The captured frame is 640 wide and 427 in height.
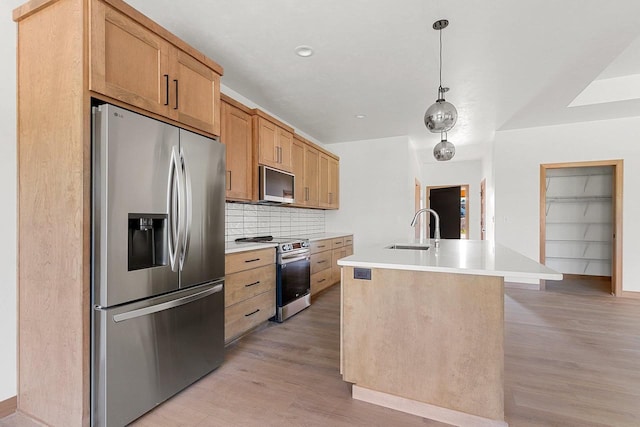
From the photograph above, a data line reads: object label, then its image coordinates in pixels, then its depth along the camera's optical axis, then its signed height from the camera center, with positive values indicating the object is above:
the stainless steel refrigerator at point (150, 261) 1.54 -0.29
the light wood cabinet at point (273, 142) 3.38 +0.84
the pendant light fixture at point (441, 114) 2.19 +0.70
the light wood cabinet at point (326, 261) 4.17 -0.72
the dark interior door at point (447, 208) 8.30 +0.11
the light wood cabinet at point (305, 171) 4.35 +0.62
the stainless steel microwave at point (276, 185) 3.38 +0.32
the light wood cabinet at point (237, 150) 2.99 +0.64
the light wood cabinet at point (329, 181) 5.14 +0.55
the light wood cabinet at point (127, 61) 1.54 +0.84
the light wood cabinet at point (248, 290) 2.54 -0.72
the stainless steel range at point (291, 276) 3.23 -0.72
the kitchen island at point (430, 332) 1.61 -0.69
